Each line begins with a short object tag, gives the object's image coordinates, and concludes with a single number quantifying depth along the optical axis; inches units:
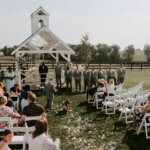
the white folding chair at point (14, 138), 209.1
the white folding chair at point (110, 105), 359.7
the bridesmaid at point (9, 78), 466.0
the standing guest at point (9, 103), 294.0
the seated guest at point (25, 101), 301.0
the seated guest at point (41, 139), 150.5
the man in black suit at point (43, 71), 608.3
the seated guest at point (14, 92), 374.0
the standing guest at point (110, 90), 414.9
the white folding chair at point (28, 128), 196.5
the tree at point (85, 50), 1624.0
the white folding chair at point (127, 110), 309.4
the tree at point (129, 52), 2901.1
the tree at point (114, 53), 2588.6
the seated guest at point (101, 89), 414.0
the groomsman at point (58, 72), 602.5
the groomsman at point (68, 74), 577.0
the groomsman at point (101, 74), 589.3
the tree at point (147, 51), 2992.6
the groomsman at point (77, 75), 569.9
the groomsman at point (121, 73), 625.3
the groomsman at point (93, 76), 571.9
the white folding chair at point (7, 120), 218.1
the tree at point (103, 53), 2527.1
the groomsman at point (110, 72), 603.5
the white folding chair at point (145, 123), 259.6
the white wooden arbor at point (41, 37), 577.9
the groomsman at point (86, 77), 562.7
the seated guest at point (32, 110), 233.1
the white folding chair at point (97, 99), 402.3
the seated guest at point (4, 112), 233.5
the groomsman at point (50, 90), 387.5
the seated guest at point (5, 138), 160.1
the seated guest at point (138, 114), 267.2
